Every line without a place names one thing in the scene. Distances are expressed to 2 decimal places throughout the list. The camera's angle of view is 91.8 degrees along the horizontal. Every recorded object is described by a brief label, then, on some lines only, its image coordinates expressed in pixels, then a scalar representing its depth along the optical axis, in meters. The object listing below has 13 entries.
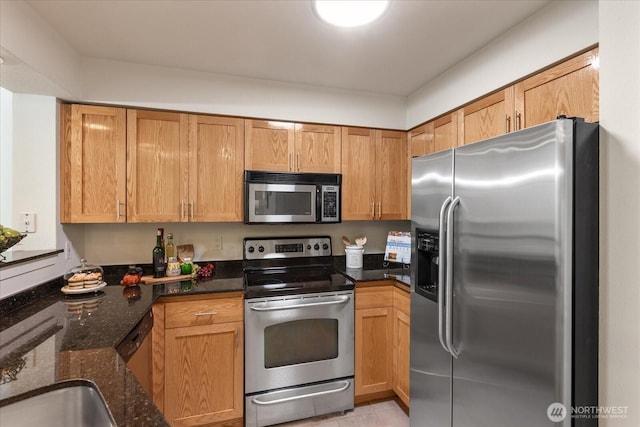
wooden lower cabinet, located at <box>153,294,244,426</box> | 1.84
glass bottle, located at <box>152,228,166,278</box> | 2.19
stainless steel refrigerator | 0.96
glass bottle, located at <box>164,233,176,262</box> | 2.33
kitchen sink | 0.84
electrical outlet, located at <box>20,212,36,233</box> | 1.87
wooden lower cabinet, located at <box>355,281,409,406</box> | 2.20
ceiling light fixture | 1.38
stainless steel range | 1.98
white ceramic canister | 2.60
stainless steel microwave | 2.29
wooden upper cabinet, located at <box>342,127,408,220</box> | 2.58
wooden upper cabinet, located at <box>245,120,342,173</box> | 2.35
